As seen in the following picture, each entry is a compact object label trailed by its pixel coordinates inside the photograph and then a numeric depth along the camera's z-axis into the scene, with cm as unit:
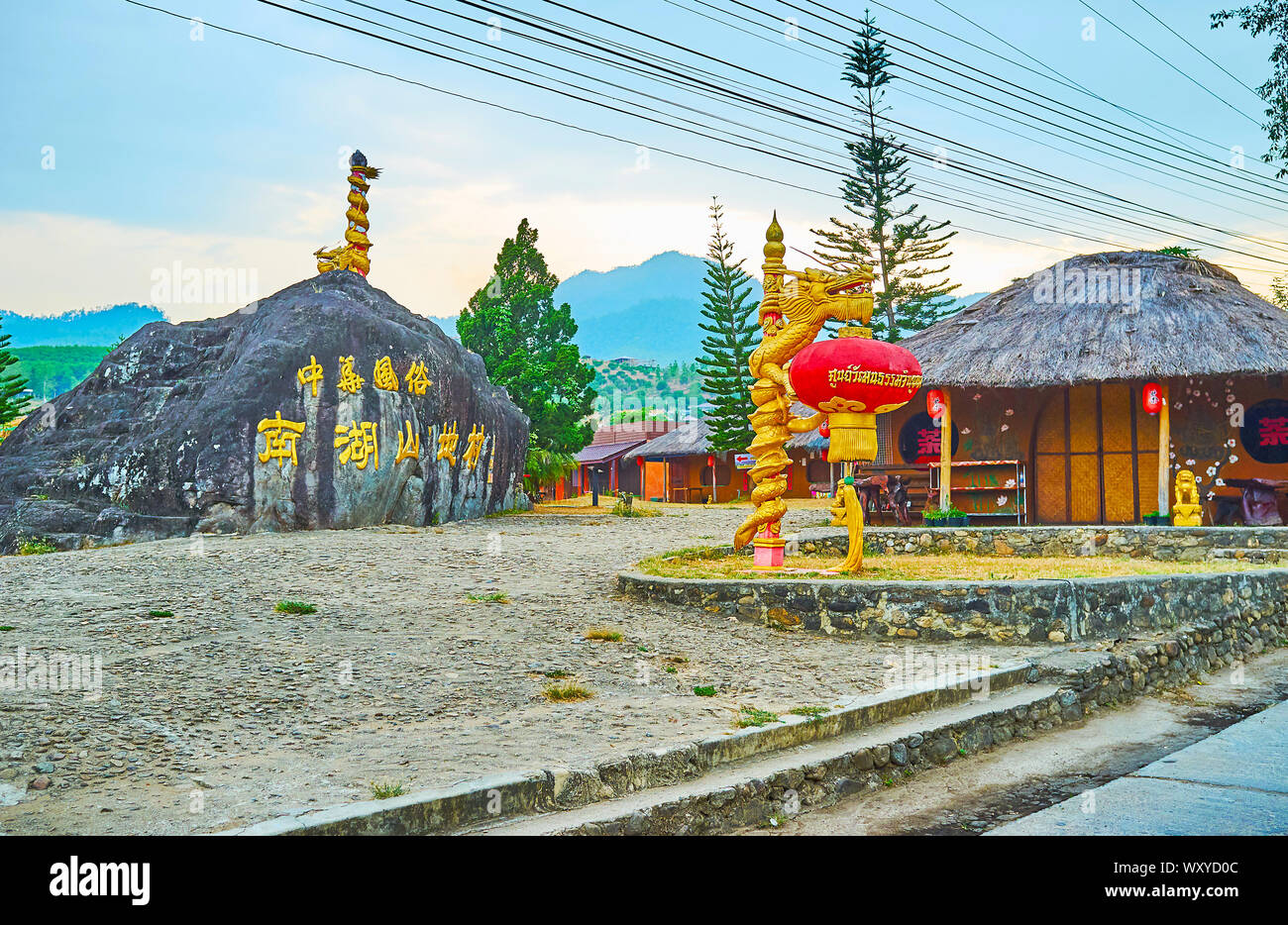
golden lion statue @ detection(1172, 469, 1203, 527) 1522
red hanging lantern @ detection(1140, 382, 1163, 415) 1670
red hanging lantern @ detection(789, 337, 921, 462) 970
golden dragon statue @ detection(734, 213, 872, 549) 1043
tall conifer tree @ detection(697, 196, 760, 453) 3194
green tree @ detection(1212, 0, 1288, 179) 2088
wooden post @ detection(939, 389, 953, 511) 1756
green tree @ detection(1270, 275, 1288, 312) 4480
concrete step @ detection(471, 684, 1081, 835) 441
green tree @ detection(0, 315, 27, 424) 2061
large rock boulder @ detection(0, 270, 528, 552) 1305
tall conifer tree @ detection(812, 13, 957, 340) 3141
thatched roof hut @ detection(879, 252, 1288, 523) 1688
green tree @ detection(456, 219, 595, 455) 2750
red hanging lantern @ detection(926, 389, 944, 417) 1818
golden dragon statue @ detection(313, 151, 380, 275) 1808
